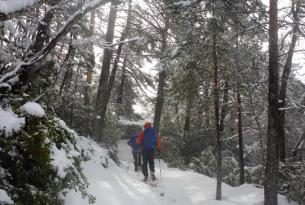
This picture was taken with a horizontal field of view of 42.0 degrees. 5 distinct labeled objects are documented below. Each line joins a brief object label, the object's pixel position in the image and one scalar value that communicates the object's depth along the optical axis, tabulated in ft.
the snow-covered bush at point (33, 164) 16.30
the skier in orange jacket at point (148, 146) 40.91
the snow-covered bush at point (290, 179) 40.65
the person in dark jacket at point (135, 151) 53.47
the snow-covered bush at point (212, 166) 67.81
